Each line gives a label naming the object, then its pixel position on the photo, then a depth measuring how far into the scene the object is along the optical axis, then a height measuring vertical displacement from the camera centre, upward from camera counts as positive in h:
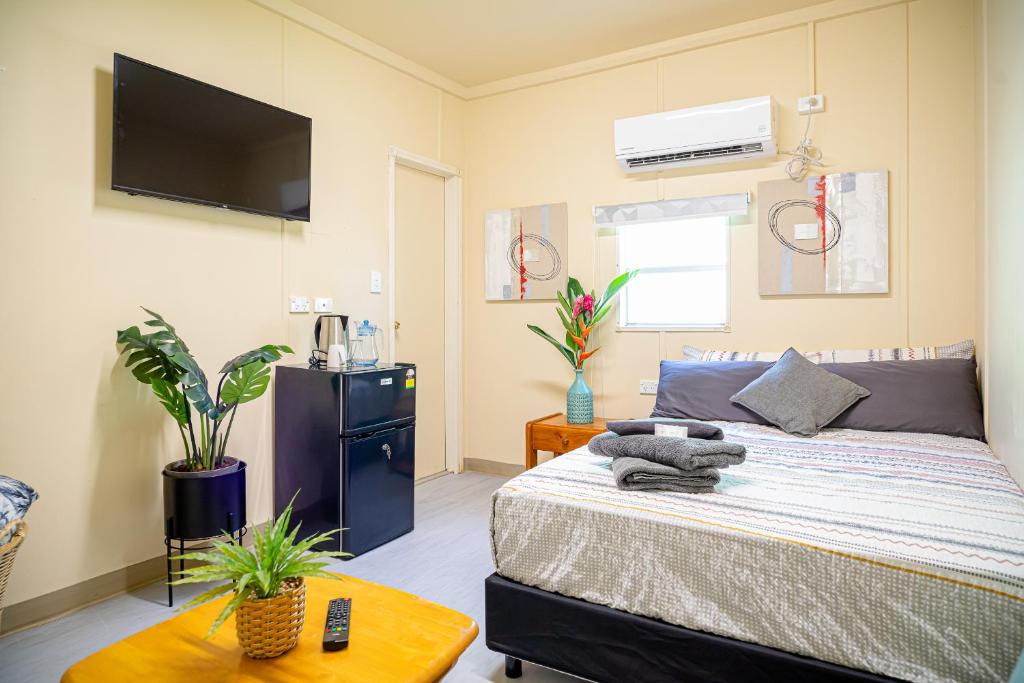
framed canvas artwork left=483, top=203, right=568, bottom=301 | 4.30 +0.60
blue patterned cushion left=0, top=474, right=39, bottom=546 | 1.83 -0.52
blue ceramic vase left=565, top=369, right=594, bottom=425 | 3.85 -0.44
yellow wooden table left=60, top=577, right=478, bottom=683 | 1.27 -0.70
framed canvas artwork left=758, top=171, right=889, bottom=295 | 3.31 +0.56
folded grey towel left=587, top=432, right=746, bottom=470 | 1.94 -0.38
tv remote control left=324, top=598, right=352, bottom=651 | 1.35 -0.66
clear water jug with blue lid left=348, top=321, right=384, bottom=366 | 3.38 -0.06
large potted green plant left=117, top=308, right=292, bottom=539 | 2.46 -0.30
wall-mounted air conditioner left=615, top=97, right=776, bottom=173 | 3.47 +1.18
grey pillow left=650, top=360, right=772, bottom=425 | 3.14 -0.29
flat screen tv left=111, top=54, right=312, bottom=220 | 2.54 +0.90
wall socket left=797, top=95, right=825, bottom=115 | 3.43 +1.30
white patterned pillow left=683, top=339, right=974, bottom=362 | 3.00 -0.11
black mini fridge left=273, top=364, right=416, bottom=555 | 2.96 -0.57
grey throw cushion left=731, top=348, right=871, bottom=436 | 2.81 -0.30
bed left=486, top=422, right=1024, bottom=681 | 1.38 -0.61
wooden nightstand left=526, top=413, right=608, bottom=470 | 3.67 -0.61
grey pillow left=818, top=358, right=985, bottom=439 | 2.74 -0.31
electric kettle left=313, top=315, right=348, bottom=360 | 3.22 +0.02
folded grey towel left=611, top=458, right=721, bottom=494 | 1.93 -0.46
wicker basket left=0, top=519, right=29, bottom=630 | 1.80 -0.62
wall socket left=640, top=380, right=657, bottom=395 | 3.95 -0.34
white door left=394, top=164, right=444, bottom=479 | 4.24 +0.28
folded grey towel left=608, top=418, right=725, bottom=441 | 2.30 -0.36
